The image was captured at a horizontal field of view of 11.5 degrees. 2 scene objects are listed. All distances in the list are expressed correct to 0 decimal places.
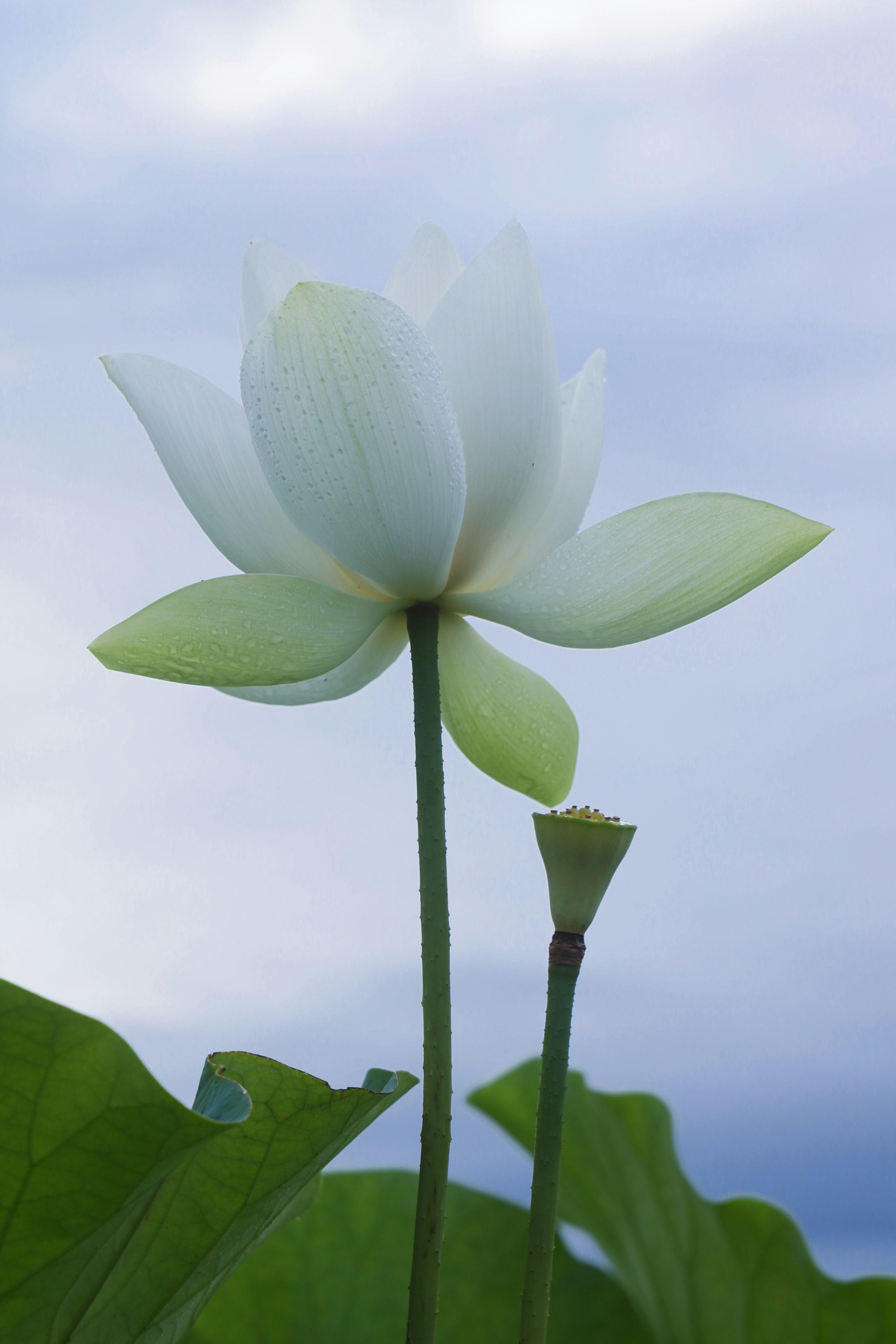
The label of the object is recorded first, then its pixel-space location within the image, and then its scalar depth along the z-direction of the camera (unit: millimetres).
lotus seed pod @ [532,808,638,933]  1344
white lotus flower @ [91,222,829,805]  1354
